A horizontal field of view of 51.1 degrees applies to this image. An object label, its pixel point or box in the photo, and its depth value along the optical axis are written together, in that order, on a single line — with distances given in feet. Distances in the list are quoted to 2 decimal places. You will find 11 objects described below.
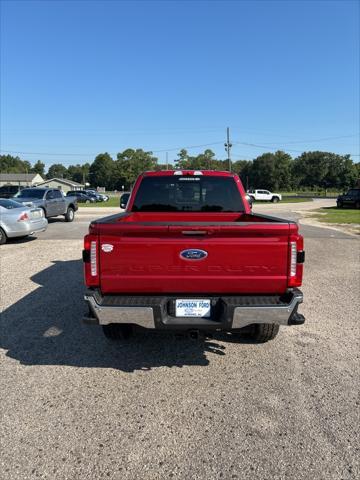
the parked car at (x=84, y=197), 166.69
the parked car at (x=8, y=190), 94.24
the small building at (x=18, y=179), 375.66
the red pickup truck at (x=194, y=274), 10.45
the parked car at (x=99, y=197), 174.09
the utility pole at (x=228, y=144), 188.85
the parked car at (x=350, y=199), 104.01
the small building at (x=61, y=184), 380.17
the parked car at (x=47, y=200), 55.27
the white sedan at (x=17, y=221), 36.83
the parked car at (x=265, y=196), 170.91
